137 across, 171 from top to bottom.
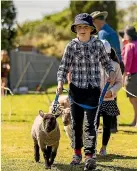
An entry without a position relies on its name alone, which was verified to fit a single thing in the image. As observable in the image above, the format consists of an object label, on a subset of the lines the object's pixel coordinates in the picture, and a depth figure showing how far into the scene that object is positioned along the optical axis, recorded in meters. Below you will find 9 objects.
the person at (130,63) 12.14
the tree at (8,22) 32.78
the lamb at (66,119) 9.08
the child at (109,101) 8.80
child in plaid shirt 7.63
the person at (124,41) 12.49
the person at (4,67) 17.03
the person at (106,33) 10.46
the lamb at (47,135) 7.44
